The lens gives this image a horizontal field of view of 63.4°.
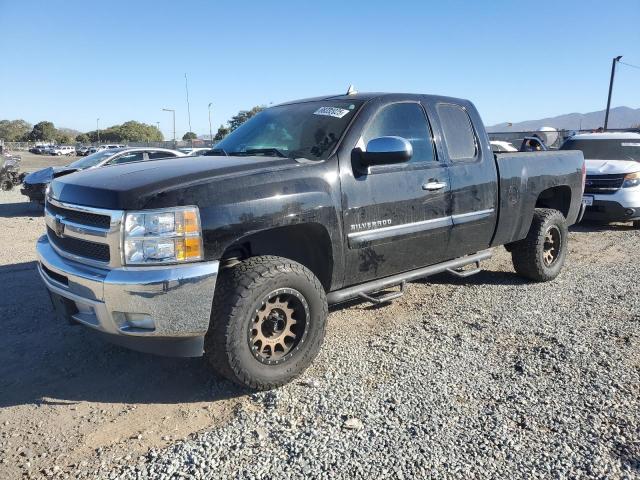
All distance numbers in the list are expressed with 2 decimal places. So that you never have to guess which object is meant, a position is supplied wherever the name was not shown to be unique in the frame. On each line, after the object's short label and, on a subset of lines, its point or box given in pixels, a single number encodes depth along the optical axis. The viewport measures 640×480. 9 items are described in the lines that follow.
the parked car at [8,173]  16.47
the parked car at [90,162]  10.76
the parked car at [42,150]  70.77
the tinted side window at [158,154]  10.66
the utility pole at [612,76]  33.72
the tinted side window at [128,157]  11.03
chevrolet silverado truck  2.86
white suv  8.95
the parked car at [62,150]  68.31
